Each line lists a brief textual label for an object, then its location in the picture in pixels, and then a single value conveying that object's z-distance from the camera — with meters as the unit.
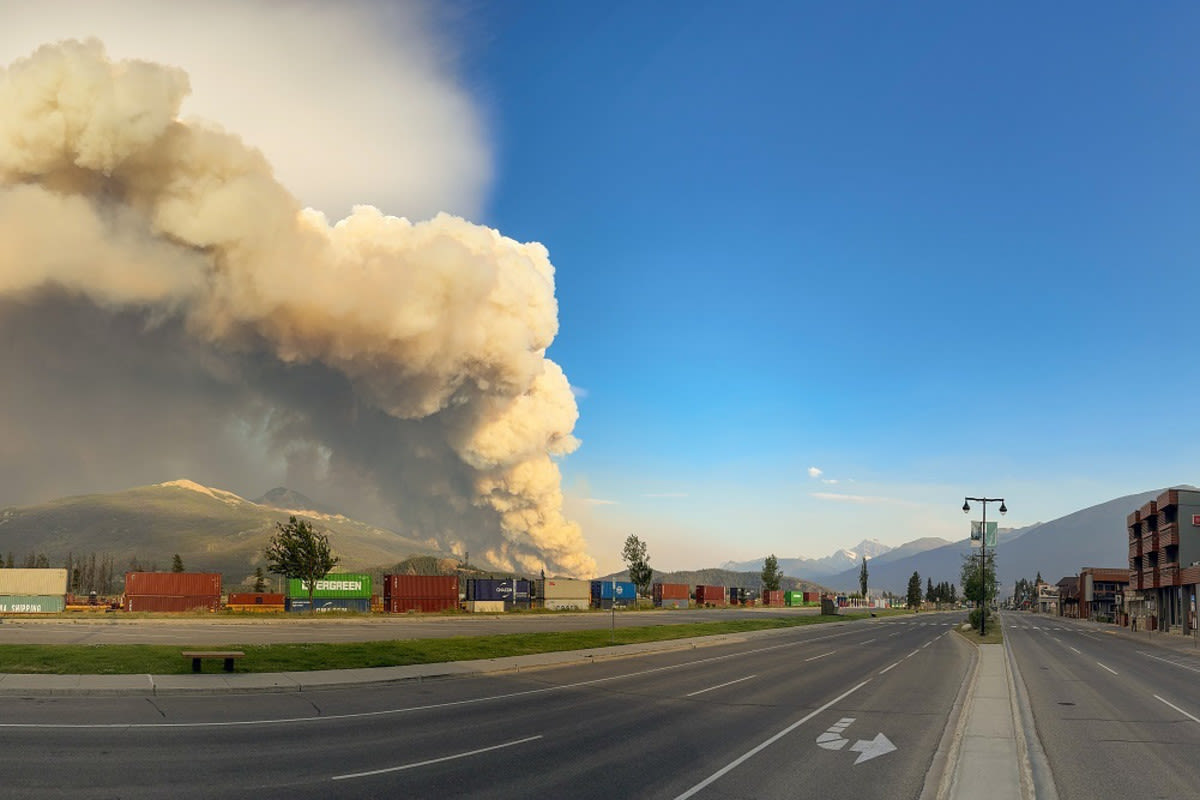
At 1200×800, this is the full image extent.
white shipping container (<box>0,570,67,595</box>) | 65.69
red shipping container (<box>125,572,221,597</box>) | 65.88
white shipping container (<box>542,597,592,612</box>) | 95.38
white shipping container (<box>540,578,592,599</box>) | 96.38
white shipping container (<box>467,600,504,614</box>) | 82.81
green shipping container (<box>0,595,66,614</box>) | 62.91
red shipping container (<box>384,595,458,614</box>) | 73.15
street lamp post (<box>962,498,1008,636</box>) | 48.97
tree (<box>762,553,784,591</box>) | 141.25
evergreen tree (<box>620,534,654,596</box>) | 119.06
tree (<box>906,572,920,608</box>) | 148.94
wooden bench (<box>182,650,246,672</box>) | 20.46
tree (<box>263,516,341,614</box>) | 65.88
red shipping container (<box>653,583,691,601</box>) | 117.49
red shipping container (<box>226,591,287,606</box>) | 75.31
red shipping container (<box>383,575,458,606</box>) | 74.12
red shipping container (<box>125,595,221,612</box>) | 65.56
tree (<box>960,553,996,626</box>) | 88.71
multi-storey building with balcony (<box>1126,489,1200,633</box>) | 74.38
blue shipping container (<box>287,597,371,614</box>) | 73.81
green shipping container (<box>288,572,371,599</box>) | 74.44
